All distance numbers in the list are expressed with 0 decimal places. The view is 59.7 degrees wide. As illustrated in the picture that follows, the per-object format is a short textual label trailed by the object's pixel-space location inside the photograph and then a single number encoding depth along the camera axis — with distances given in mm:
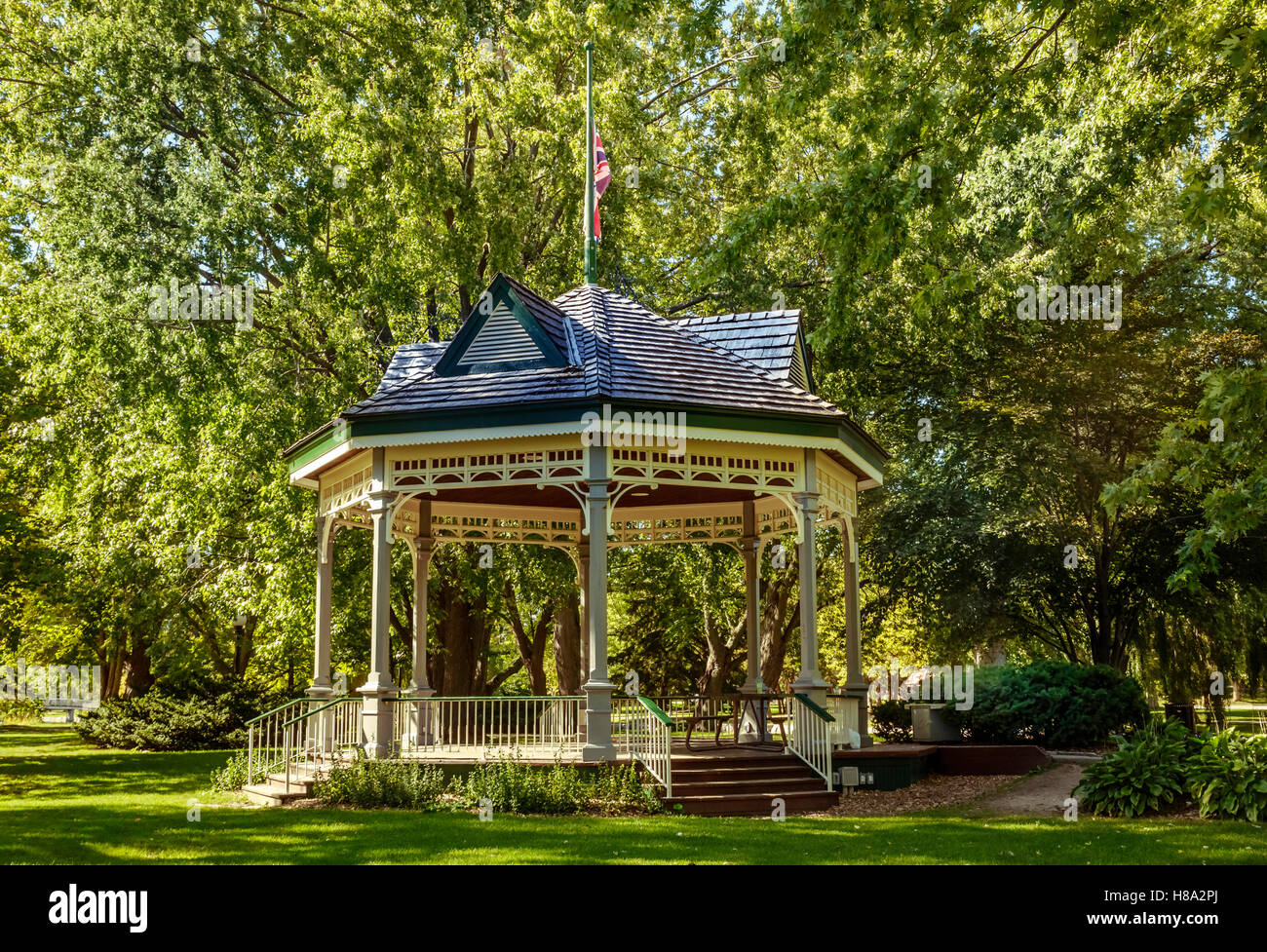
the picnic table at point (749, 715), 16375
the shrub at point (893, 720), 21688
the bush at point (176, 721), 28484
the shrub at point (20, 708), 29553
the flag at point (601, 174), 18859
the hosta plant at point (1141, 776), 12984
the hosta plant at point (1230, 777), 12117
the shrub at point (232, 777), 16516
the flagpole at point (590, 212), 18312
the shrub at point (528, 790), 13172
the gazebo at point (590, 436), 14719
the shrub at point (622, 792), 13406
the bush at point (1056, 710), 19906
